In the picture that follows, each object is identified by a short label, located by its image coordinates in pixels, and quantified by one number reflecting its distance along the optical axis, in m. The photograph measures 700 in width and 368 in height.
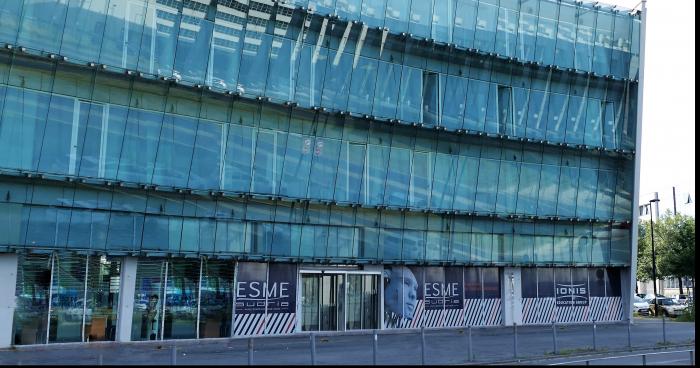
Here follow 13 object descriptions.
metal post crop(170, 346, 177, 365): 15.25
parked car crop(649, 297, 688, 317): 51.03
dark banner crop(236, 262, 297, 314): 32.12
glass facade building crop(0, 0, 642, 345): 27.80
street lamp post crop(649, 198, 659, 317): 53.10
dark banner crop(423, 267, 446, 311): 37.50
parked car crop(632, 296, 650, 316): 55.31
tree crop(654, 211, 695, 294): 55.31
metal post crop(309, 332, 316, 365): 17.90
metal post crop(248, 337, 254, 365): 16.51
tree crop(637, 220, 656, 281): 73.06
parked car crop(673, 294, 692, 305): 51.94
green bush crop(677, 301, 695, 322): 42.94
